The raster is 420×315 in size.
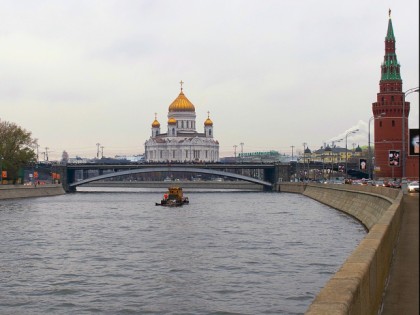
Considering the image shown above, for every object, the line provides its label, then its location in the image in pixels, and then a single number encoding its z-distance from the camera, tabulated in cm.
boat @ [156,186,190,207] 9394
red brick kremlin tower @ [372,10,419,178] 14012
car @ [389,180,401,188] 8044
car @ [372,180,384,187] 8920
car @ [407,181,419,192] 6420
